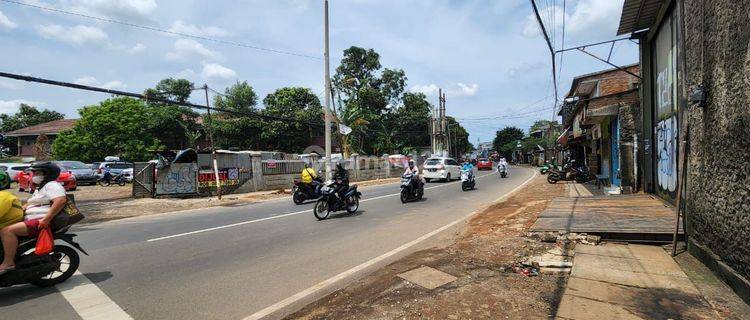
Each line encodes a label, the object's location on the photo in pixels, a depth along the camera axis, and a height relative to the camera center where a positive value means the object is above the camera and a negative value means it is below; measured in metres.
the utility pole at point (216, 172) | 18.17 -0.44
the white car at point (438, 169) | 25.50 -0.69
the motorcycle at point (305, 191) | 14.75 -1.09
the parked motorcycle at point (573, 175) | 21.66 -1.04
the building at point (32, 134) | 44.63 +3.60
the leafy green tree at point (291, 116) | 43.22 +4.77
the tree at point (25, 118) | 54.12 +6.51
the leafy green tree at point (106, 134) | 36.53 +2.73
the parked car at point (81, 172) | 26.18 -0.44
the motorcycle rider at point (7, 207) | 4.80 -0.48
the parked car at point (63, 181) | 21.50 -0.80
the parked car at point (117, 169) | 27.41 -0.30
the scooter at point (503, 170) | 29.39 -0.96
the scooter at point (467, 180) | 18.67 -1.03
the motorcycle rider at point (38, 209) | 4.74 -0.53
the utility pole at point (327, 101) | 19.47 +2.87
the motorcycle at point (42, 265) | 4.78 -1.21
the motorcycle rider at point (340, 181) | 11.02 -0.59
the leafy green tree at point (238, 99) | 46.88 +7.17
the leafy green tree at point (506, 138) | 90.25 +4.08
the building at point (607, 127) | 12.85 +1.26
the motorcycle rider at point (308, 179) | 14.88 -0.68
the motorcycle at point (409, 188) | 14.09 -1.03
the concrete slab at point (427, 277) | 4.80 -1.46
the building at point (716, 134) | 4.05 +0.22
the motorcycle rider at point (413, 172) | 14.30 -0.47
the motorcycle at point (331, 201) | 10.62 -1.09
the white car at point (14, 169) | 26.78 -0.17
